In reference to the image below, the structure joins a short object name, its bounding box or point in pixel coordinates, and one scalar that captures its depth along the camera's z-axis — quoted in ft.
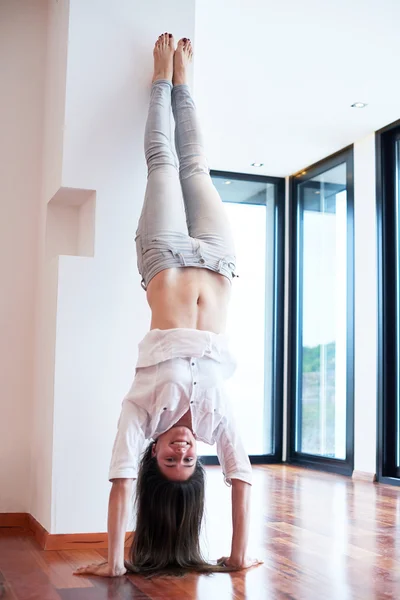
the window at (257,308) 22.11
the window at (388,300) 17.81
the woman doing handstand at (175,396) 8.52
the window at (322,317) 19.80
